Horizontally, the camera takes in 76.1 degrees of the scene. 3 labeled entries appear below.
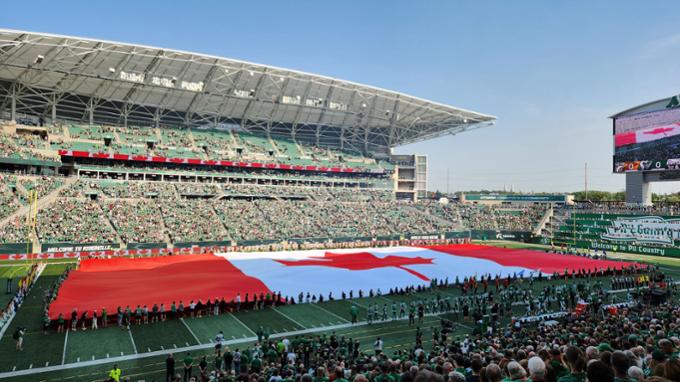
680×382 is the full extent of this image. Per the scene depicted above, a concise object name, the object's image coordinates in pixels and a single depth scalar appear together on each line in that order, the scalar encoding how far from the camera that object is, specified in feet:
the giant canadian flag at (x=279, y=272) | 88.12
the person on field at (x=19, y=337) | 59.57
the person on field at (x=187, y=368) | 49.37
